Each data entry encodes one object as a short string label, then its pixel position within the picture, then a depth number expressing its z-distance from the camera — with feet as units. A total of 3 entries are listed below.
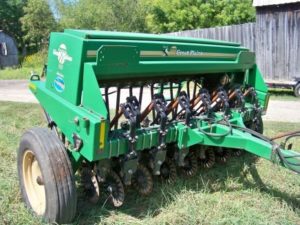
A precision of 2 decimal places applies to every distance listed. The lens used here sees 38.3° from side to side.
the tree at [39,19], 119.24
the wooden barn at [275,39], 39.40
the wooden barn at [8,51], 102.32
